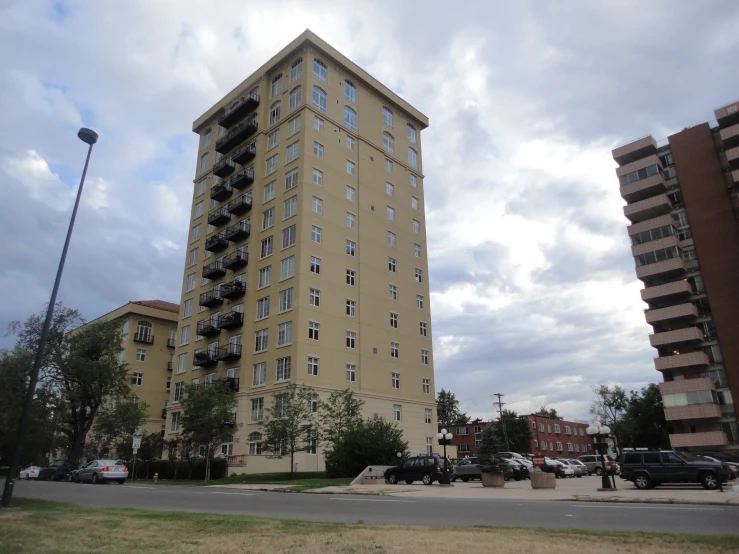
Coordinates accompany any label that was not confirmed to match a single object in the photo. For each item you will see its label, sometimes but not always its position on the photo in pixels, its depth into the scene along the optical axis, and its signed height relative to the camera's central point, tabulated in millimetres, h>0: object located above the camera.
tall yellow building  46750 +19608
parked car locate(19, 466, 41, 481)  48384 +694
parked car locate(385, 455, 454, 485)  31594 +99
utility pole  80538 +8884
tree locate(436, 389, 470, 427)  123394 +12726
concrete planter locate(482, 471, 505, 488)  29203 -439
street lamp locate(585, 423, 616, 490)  25956 +1526
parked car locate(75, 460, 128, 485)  35844 +471
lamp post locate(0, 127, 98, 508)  15156 +2185
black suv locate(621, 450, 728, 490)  23859 -96
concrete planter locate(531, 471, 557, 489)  26797 -508
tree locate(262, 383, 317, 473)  38188 +3334
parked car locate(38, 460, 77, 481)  42219 +746
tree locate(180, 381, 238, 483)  40125 +4062
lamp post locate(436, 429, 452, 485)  31950 +1859
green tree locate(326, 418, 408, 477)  35156 +1372
